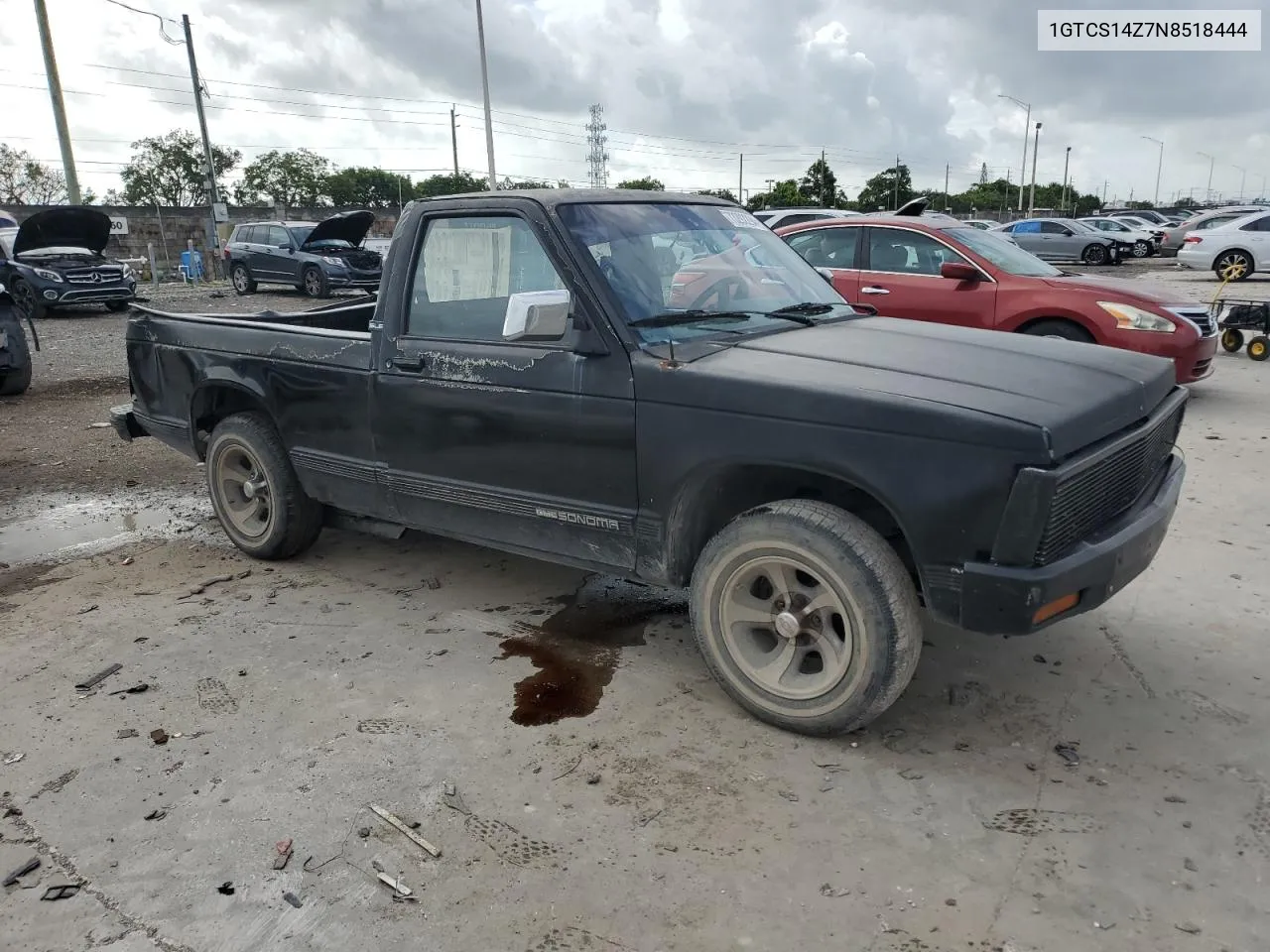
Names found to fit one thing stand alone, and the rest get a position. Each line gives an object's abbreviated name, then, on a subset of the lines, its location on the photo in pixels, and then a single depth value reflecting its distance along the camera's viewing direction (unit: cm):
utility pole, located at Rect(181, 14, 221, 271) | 3041
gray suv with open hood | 2000
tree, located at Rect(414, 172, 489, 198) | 5711
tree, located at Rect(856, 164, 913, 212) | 7300
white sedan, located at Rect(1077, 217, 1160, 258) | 3072
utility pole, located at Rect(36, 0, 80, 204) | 2497
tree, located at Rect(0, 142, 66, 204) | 5812
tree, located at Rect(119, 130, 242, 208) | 6338
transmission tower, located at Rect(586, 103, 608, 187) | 7162
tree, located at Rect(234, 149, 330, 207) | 6938
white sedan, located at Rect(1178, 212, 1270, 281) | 2167
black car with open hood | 1672
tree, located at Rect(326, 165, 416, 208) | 7388
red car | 771
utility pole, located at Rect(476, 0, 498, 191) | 2800
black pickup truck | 279
